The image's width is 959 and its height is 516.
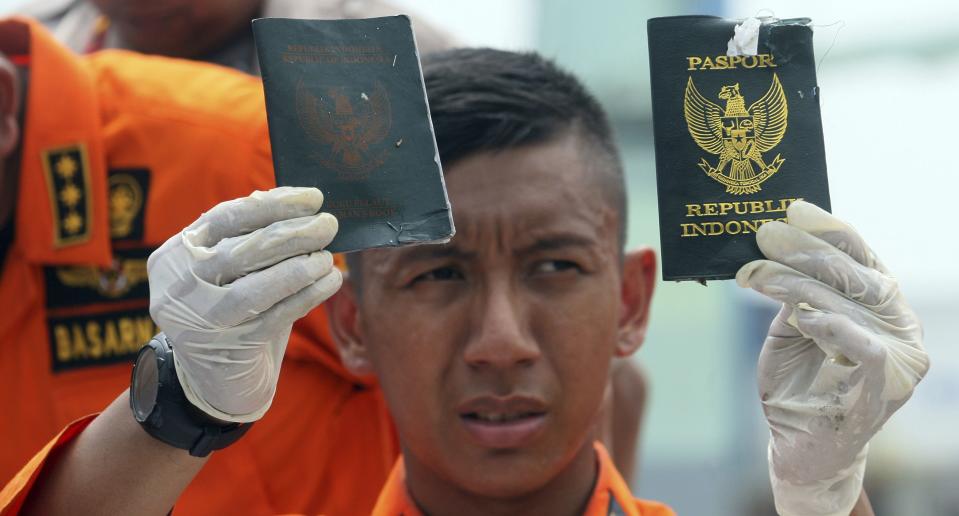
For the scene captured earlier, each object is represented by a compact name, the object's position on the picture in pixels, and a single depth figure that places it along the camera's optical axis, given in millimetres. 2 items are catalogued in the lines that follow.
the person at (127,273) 3340
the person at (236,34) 3746
